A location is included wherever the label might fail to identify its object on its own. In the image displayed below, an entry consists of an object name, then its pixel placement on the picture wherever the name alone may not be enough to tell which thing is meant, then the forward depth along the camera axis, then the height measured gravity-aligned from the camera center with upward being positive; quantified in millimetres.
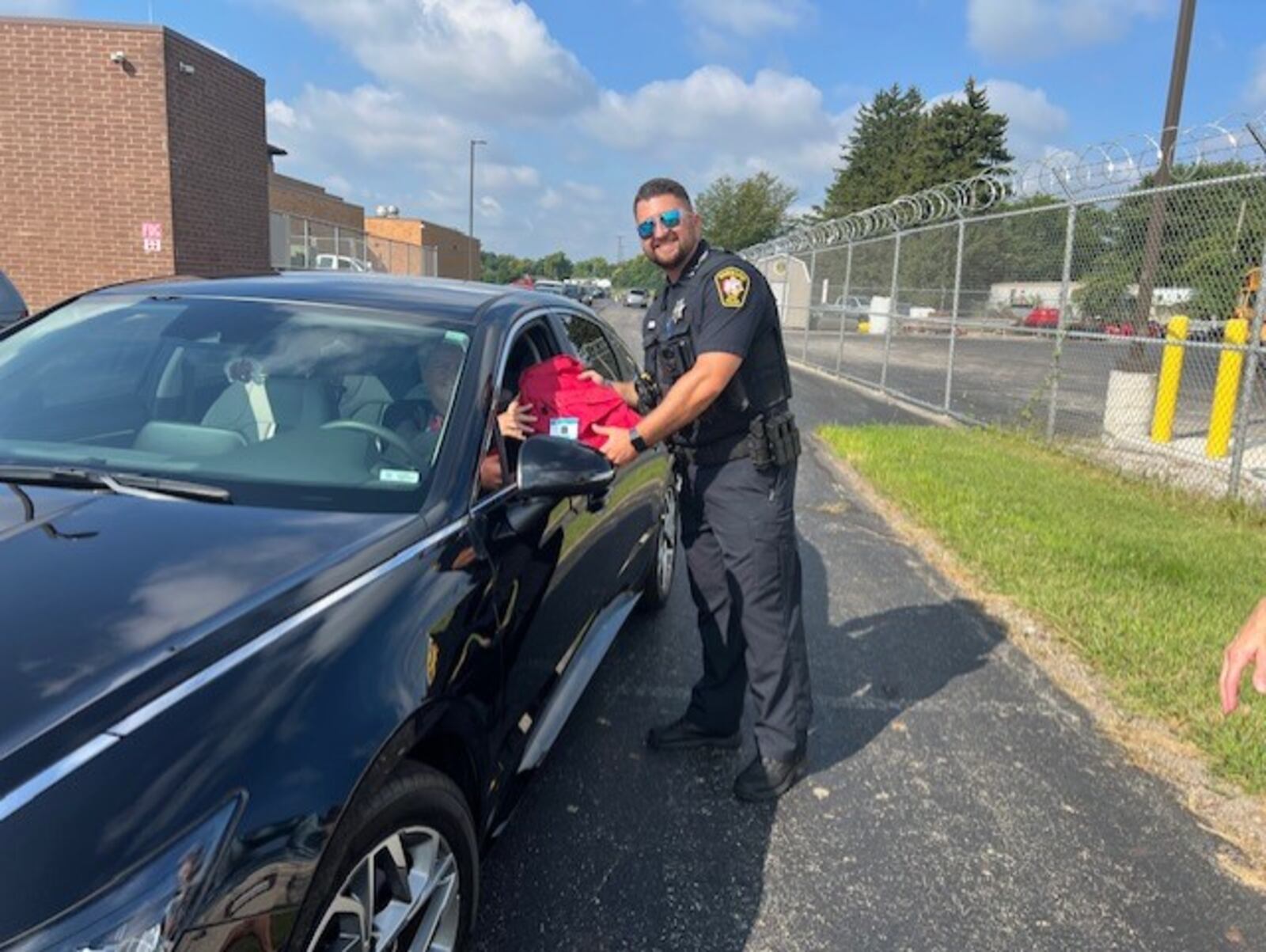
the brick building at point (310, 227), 22750 +1862
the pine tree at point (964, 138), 61719 +11613
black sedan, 1378 -602
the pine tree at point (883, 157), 64625 +11581
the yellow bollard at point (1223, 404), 9711 -702
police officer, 3205 -495
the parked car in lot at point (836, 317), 16377 -13
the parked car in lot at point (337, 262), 24502 +771
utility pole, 9148 +1603
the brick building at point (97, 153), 14961 +2002
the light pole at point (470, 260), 61344 +2525
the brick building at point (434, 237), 60834 +3743
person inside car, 2572 -318
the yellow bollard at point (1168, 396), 10359 -685
